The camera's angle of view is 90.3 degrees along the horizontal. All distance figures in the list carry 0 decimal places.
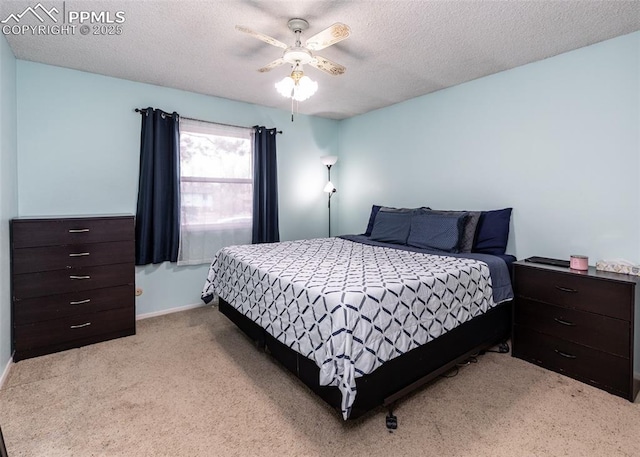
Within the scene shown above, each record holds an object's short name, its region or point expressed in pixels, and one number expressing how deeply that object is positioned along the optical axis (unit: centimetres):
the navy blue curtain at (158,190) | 331
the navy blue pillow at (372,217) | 404
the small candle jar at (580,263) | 229
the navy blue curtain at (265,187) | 404
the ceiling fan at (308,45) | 187
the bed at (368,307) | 159
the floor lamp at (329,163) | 452
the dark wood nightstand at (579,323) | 200
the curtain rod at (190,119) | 328
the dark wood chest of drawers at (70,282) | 247
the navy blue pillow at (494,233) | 290
